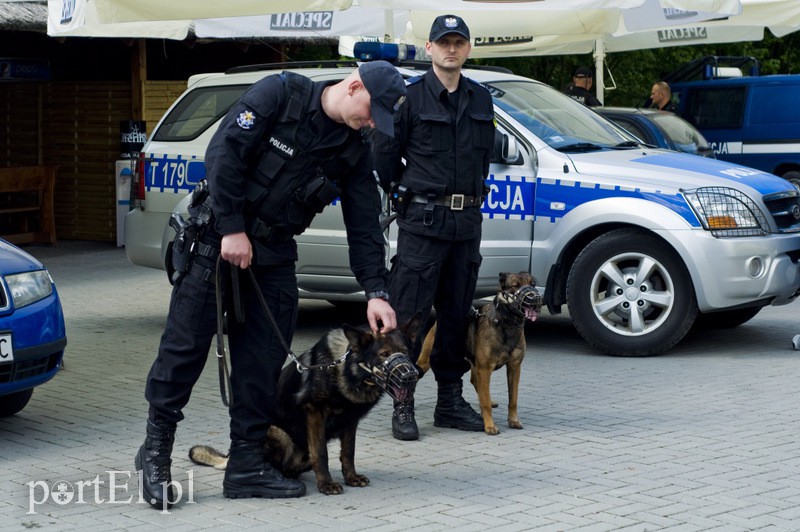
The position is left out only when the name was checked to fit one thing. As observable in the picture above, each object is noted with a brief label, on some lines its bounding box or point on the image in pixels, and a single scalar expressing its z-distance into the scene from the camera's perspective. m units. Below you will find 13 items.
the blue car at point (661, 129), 14.31
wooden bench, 15.38
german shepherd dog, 5.19
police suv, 8.60
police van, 18.06
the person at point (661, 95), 16.91
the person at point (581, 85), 15.76
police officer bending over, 5.08
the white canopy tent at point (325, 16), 8.60
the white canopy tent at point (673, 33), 13.58
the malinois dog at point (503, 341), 6.73
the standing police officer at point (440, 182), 6.64
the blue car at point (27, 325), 6.27
